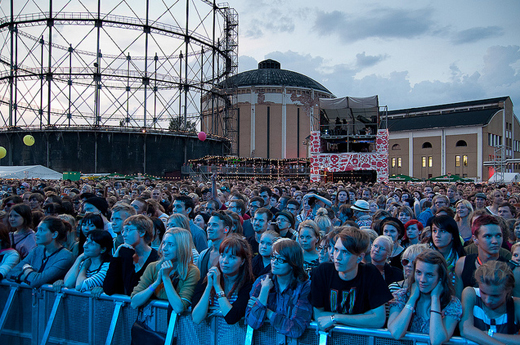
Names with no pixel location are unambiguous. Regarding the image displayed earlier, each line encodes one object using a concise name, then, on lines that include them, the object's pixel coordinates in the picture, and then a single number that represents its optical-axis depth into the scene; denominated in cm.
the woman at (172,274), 360
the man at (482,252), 374
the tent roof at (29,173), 2302
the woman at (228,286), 338
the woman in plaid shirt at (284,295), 324
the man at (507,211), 661
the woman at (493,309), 295
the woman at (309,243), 461
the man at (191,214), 584
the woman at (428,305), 299
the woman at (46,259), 426
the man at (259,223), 566
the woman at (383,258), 398
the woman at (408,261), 344
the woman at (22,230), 520
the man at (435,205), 764
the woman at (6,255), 445
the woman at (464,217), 640
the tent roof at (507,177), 3181
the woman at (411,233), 547
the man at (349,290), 312
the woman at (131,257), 396
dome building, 5259
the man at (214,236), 429
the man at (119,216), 533
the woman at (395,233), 479
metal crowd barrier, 317
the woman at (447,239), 439
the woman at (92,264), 406
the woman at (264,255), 400
